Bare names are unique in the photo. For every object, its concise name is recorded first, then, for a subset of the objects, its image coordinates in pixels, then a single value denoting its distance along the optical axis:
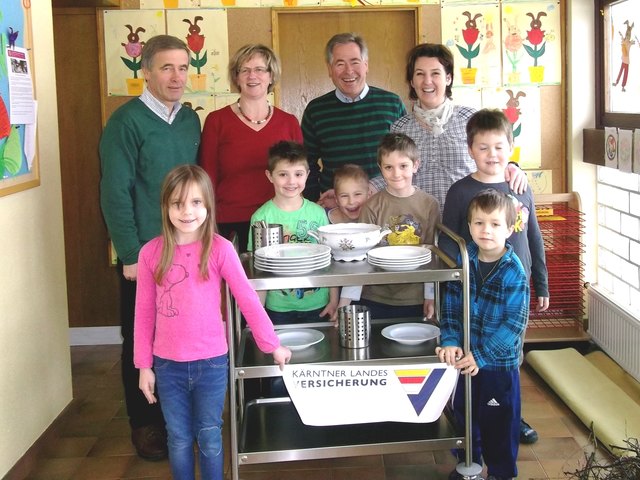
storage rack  4.20
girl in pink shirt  2.29
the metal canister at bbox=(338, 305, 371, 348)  2.62
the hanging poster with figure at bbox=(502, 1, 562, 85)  4.39
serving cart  2.41
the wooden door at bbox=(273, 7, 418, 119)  4.43
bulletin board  2.72
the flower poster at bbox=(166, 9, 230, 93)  4.38
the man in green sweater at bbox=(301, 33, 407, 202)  3.28
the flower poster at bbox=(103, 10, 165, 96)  4.36
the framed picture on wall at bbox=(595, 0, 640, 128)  3.84
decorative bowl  2.54
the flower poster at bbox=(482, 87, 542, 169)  4.47
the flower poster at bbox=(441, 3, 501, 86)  4.39
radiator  3.67
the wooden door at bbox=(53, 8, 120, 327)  4.41
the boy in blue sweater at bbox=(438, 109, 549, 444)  2.65
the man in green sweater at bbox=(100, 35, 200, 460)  2.80
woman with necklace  3.01
